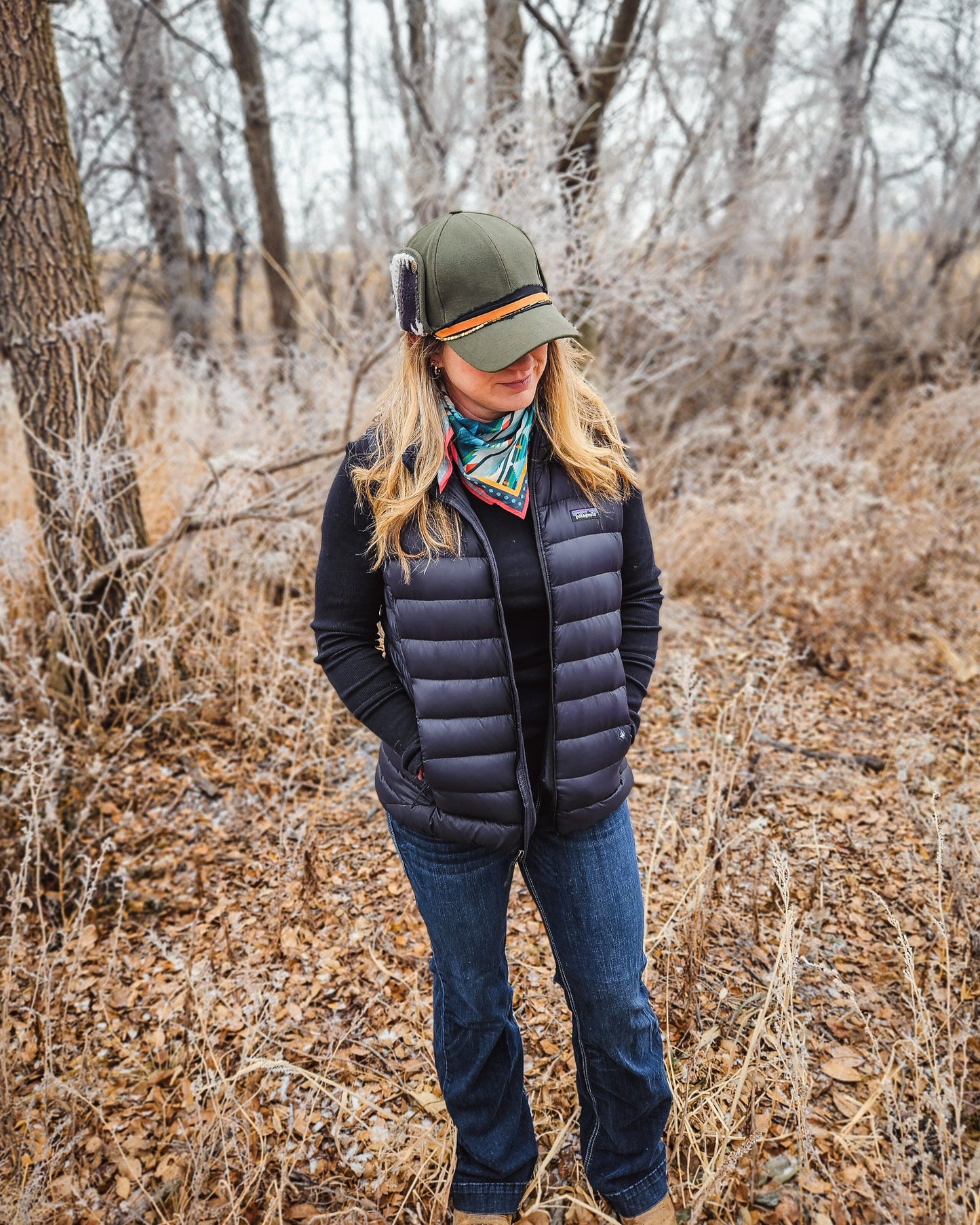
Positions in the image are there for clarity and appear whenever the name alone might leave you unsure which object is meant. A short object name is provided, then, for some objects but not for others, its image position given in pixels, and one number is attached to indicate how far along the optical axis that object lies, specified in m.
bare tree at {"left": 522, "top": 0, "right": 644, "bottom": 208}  5.28
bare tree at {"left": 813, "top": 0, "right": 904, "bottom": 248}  9.34
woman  1.54
